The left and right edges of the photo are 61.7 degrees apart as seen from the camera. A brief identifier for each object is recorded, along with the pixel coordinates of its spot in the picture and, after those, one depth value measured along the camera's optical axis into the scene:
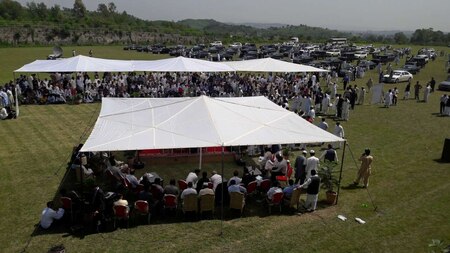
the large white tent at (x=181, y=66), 21.89
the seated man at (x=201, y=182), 9.98
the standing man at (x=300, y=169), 11.30
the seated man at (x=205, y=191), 9.44
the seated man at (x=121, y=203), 8.88
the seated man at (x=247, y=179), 10.61
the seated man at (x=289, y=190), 10.15
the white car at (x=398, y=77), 33.78
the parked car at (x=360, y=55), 50.56
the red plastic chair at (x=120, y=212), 8.92
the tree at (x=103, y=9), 117.81
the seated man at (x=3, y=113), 18.14
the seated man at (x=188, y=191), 9.38
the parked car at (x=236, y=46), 60.62
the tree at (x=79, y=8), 105.19
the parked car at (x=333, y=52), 52.39
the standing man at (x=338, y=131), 15.30
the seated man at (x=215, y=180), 10.32
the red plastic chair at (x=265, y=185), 10.61
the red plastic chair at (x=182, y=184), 10.39
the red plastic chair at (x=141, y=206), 9.18
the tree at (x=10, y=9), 84.94
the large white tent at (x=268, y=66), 23.02
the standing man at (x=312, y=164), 11.12
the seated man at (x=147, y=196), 9.44
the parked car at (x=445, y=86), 30.86
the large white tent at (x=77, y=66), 20.42
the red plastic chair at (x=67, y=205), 8.94
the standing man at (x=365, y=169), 11.52
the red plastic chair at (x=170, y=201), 9.44
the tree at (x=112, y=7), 129.62
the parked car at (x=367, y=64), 41.38
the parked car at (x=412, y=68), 39.22
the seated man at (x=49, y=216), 8.76
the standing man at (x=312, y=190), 9.94
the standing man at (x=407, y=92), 26.54
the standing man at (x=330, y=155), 11.97
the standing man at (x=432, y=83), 28.95
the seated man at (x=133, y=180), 10.44
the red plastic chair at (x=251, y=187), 10.36
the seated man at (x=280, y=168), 11.51
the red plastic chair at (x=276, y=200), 9.86
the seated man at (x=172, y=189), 9.66
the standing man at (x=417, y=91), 26.52
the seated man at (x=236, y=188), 9.73
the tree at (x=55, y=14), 79.05
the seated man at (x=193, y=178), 10.41
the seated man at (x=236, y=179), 10.08
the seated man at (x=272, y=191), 9.90
